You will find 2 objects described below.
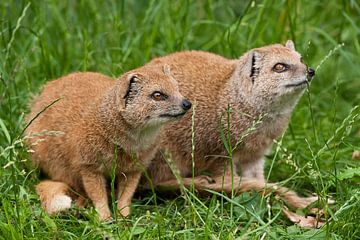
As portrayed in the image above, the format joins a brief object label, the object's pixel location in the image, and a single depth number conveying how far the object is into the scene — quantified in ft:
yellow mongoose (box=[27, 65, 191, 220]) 26.22
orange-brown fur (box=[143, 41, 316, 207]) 28.14
